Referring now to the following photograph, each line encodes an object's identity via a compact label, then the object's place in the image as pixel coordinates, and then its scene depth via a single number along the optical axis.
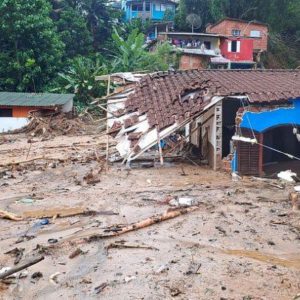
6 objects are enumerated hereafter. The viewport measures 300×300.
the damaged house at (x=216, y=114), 13.12
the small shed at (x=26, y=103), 26.05
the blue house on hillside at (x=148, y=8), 49.12
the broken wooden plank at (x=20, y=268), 6.21
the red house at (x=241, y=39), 39.84
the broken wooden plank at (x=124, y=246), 7.40
